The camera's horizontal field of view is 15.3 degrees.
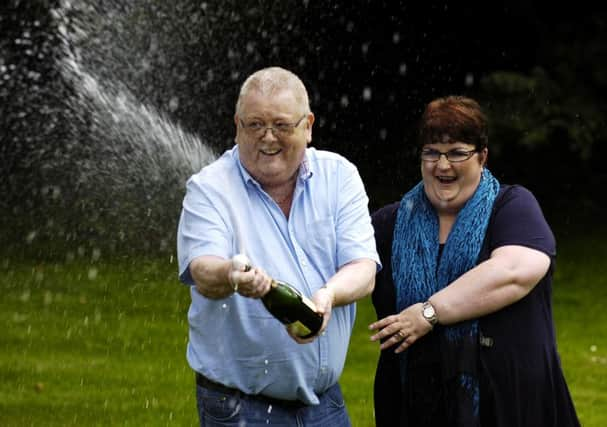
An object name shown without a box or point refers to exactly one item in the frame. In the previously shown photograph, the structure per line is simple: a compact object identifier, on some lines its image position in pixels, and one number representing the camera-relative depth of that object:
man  6.38
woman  7.41
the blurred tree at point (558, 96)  23.77
